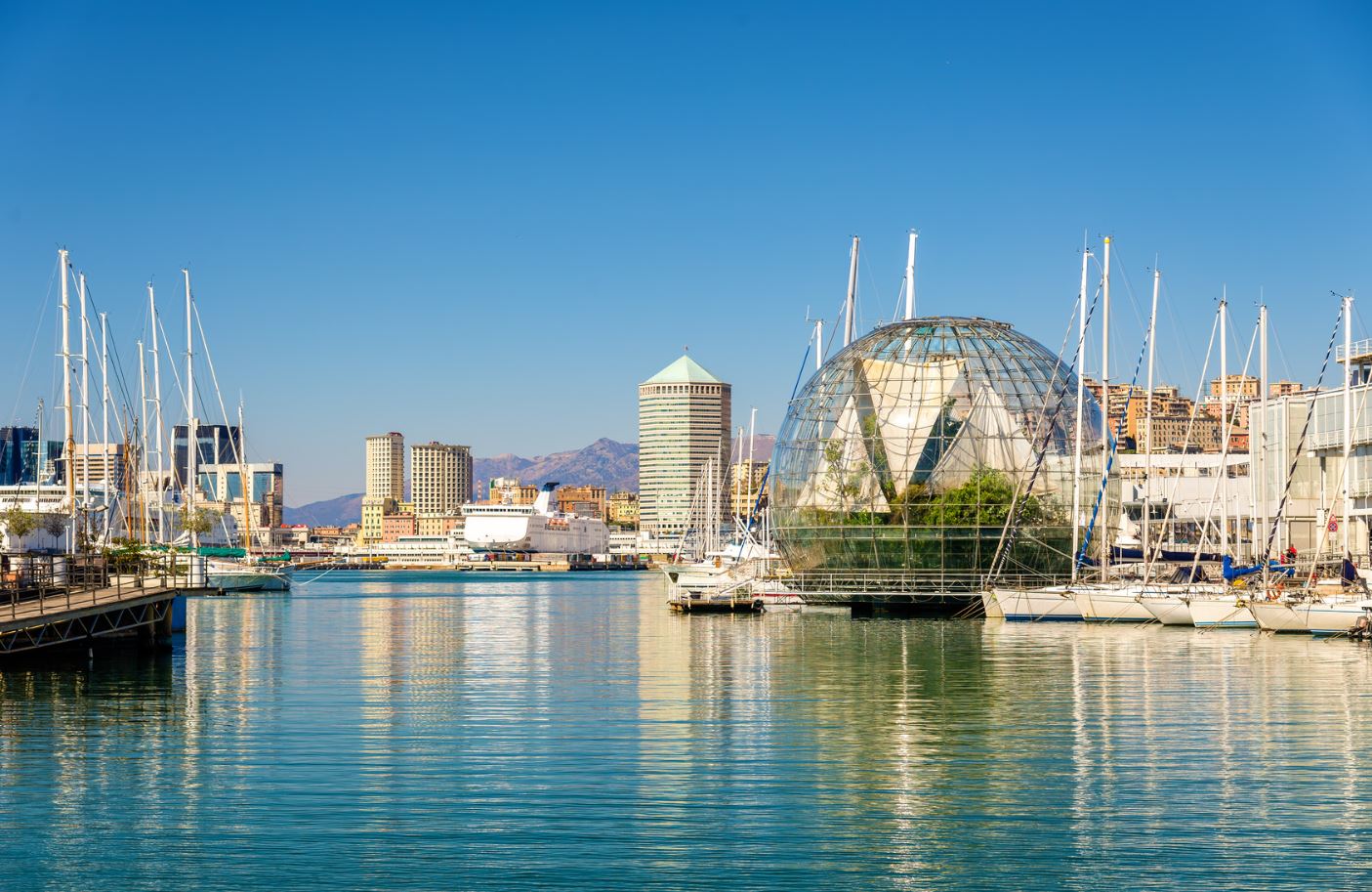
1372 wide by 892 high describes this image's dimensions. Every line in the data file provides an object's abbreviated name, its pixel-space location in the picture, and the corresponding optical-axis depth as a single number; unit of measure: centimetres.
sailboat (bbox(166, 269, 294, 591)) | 13412
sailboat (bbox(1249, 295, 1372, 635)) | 5903
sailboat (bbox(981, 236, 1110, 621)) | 7244
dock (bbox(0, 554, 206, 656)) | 4925
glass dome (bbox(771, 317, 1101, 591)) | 8456
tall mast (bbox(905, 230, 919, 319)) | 9731
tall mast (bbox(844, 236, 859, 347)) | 10288
